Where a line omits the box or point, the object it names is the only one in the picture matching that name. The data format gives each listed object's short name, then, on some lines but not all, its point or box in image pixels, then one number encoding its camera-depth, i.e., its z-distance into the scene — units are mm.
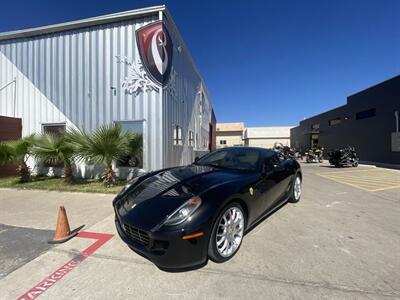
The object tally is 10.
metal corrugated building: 7934
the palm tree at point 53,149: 7051
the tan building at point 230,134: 57531
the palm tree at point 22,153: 7422
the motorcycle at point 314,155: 19781
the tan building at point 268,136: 51844
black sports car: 2264
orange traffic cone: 3285
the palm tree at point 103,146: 6613
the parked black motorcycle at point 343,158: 14875
